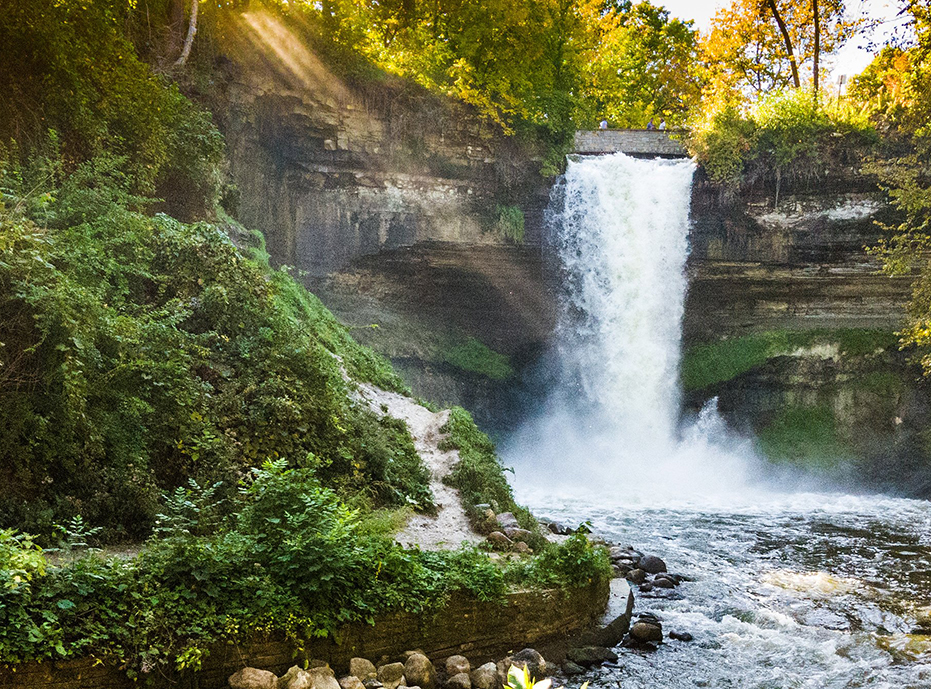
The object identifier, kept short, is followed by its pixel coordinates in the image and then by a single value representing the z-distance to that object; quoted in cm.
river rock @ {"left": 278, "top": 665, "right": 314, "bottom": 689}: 542
